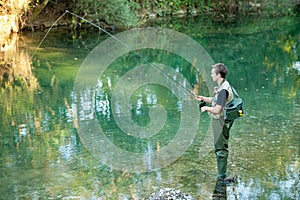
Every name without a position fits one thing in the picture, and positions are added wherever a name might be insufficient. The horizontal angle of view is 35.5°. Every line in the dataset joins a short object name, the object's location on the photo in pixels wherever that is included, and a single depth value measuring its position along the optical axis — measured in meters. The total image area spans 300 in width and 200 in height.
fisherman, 5.11
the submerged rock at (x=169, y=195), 4.50
